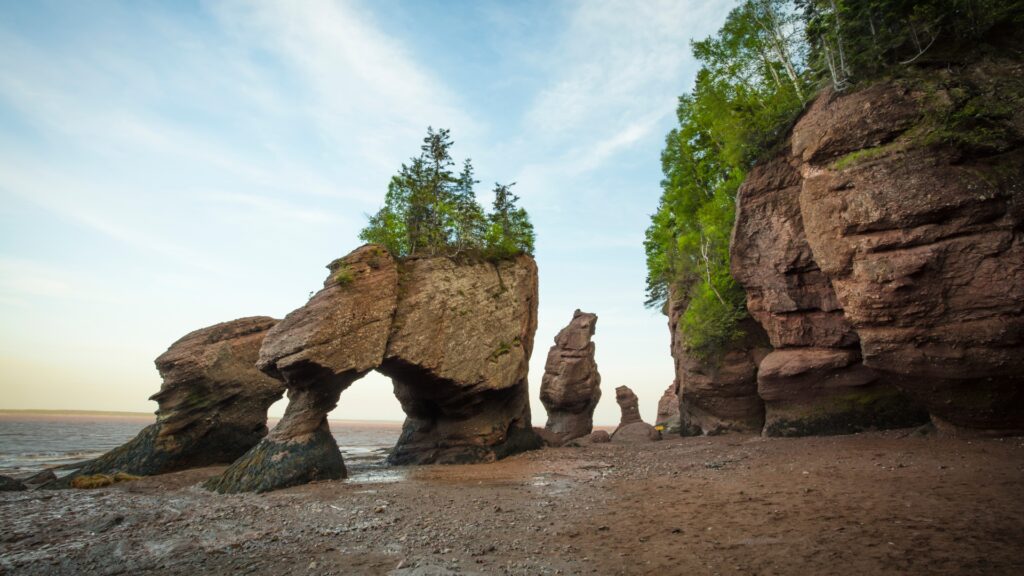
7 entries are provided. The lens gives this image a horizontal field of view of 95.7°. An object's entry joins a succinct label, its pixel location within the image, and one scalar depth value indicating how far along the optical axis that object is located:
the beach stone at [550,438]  30.28
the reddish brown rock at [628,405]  46.66
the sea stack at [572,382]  40.84
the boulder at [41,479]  18.05
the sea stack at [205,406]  21.05
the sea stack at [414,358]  17.59
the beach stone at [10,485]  15.99
